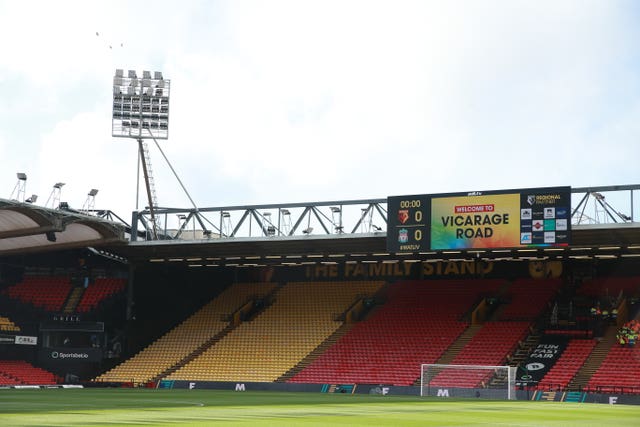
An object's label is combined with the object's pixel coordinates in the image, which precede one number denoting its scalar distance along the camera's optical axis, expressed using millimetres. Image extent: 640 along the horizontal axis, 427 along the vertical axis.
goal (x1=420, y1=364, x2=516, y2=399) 44594
